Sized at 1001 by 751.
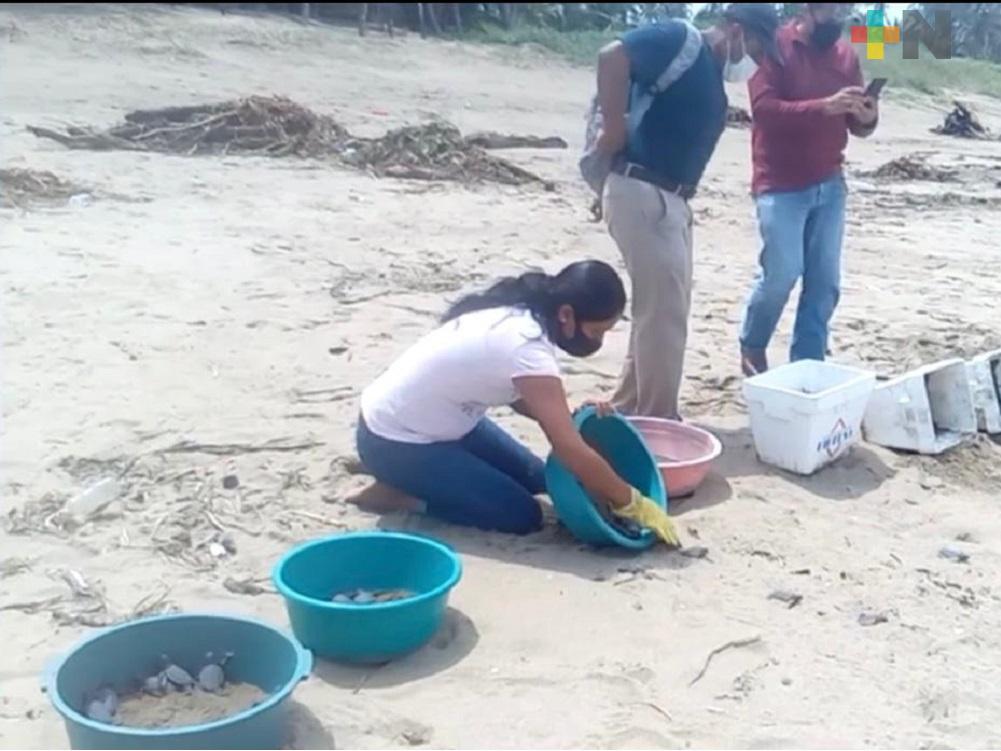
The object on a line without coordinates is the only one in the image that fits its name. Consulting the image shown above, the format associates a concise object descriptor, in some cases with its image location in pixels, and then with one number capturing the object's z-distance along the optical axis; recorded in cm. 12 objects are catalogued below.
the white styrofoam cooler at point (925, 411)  532
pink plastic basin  471
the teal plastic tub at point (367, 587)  352
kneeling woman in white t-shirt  416
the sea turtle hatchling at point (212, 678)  335
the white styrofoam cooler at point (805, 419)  494
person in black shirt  479
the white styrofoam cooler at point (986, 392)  555
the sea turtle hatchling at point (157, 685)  331
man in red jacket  535
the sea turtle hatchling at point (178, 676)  333
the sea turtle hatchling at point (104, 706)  313
